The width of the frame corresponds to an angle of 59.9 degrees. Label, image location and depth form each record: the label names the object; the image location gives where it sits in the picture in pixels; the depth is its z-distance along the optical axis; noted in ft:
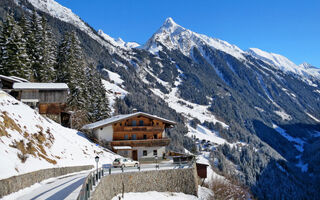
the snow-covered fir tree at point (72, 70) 185.16
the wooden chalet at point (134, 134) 159.22
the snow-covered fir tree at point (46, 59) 179.52
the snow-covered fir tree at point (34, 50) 178.07
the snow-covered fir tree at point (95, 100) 201.77
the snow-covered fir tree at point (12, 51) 152.56
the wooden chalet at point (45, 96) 149.27
